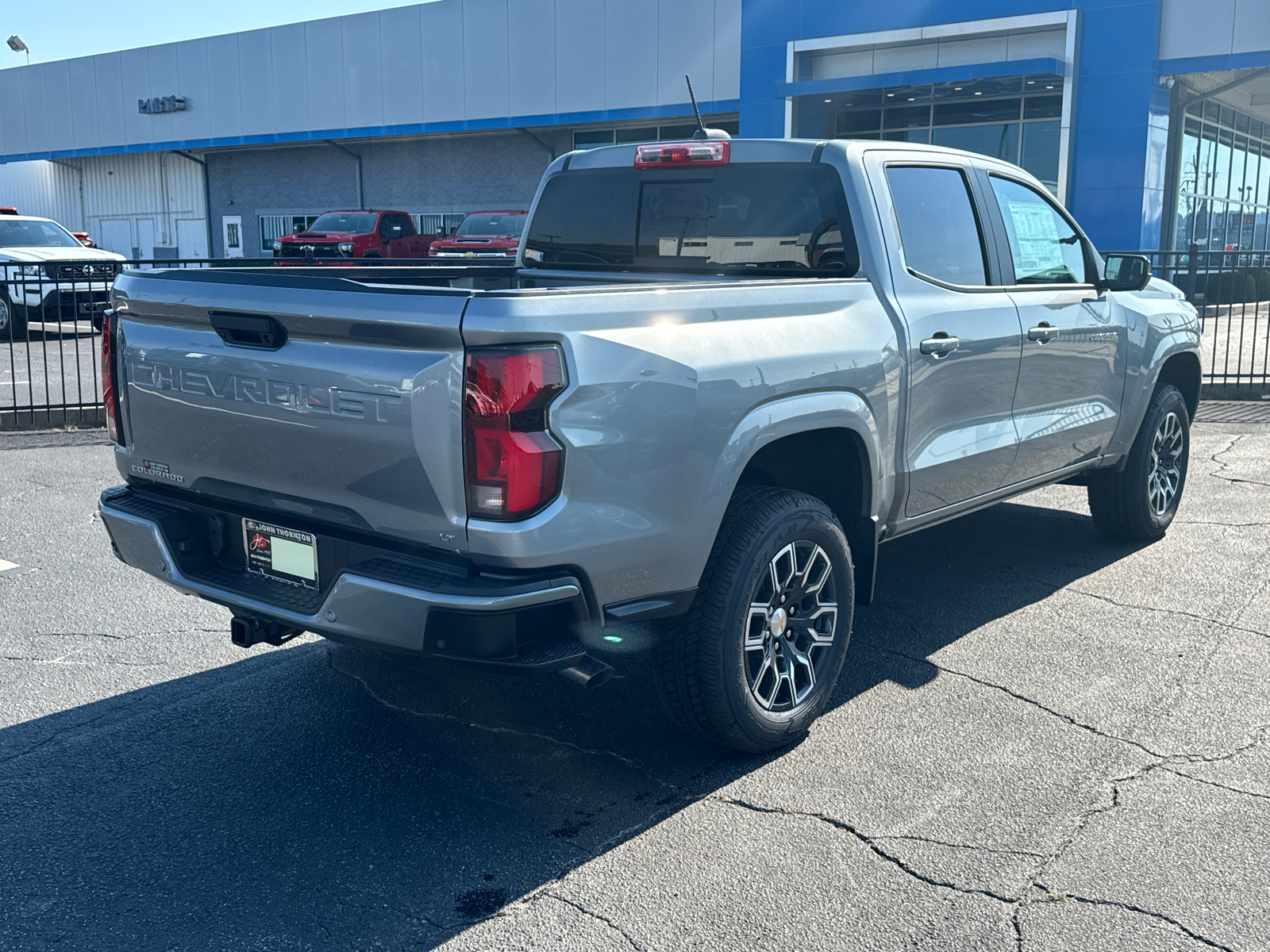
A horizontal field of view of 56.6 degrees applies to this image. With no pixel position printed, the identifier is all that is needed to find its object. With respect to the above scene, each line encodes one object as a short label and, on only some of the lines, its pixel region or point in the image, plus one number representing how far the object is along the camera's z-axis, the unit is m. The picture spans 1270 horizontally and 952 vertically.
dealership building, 22.69
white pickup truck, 17.80
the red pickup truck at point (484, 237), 22.23
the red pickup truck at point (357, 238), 25.55
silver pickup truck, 3.07
